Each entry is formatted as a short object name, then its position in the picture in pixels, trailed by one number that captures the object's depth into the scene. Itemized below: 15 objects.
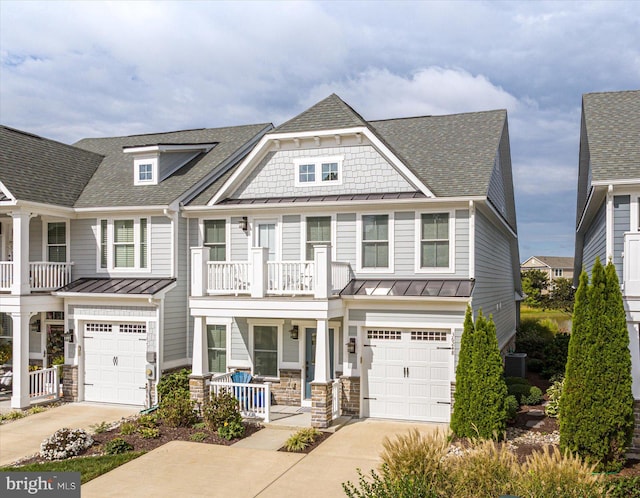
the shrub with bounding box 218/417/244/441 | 13.12
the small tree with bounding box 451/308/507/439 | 12.09
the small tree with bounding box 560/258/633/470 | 10.61
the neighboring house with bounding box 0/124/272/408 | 16.52
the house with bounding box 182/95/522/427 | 14.66
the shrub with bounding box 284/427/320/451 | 12.32
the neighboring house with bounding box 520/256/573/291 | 75.91
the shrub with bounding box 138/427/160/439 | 13.06
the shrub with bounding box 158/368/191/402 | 15.86
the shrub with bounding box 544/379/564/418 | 14.27
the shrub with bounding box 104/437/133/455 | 12.13
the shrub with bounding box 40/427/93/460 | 11.99
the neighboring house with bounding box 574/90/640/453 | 11.98
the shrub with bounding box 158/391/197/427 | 13.80
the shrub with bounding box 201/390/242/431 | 13.53
